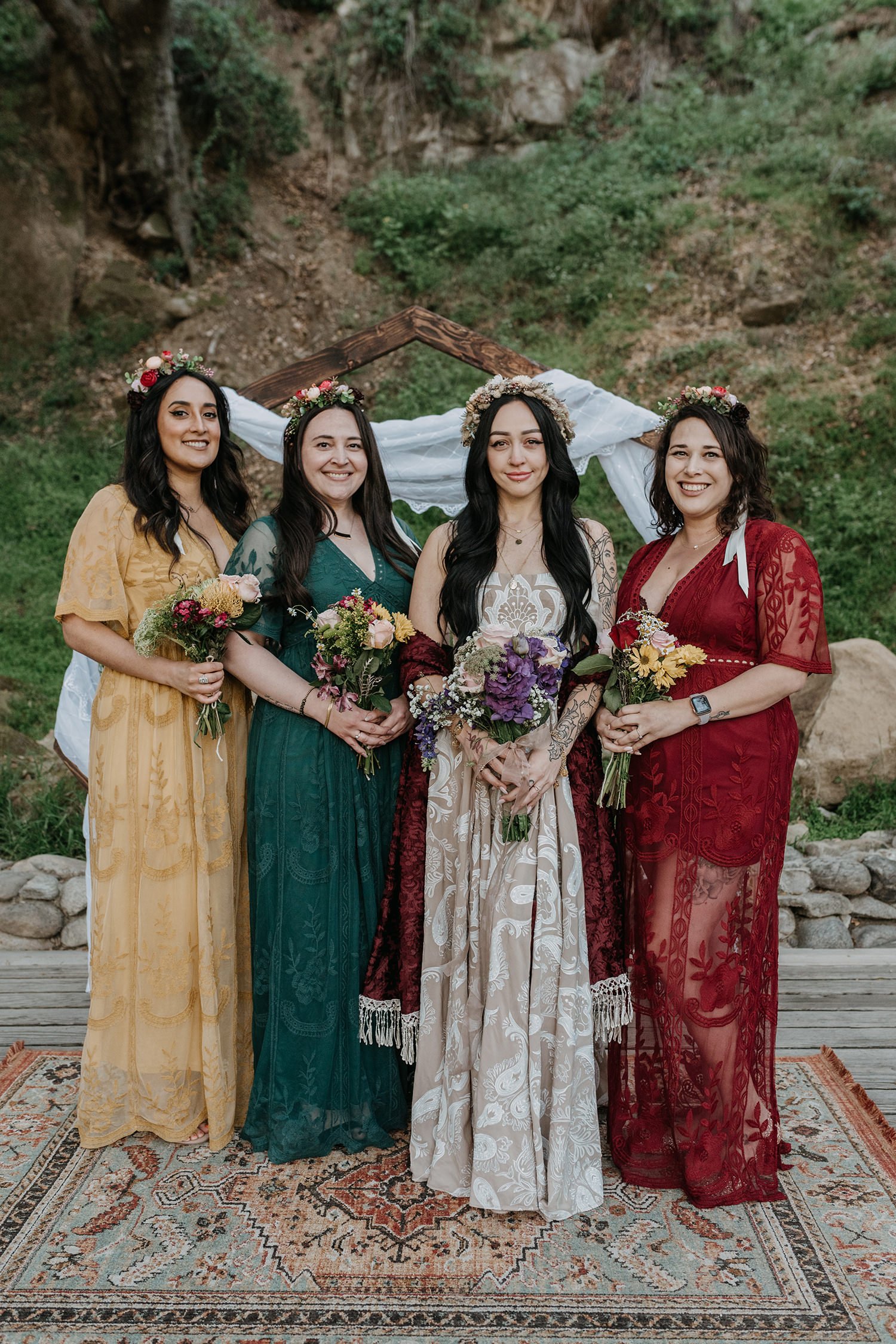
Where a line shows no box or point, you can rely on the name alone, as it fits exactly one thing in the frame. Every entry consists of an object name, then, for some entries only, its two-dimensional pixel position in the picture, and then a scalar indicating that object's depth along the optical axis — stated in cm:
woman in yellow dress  317
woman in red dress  283
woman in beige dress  280
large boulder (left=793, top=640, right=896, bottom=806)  600
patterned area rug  249
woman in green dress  311
